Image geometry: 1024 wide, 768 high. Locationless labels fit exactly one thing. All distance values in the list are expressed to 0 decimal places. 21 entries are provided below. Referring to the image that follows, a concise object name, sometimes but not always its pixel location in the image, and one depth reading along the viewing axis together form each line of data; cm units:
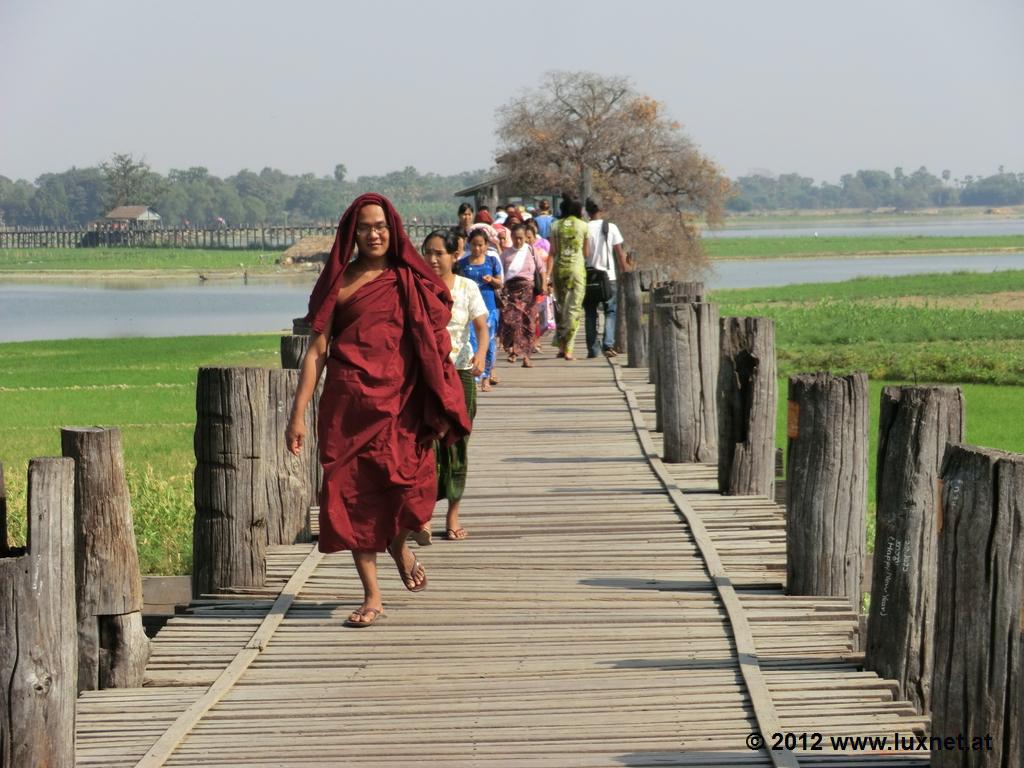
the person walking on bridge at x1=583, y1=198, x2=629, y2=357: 3022
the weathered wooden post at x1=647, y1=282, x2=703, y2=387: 2733
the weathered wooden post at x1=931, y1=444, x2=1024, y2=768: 775
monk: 1193
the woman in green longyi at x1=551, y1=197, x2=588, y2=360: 2917
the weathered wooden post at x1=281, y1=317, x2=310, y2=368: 1678
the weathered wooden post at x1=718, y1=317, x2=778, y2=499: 1636
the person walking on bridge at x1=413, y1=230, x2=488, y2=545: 1500
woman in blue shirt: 2467
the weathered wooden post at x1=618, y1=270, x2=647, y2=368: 3200
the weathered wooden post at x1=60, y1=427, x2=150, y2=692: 1110
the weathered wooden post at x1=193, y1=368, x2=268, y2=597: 1288
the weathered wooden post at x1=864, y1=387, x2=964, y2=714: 1059
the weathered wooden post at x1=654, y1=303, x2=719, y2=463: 1939
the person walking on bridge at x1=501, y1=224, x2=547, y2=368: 3008
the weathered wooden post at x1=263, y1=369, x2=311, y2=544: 1441
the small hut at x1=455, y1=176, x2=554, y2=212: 5672
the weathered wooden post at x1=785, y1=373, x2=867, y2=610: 1223
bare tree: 9062
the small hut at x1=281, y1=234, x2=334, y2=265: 18762
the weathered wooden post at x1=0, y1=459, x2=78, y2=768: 823
